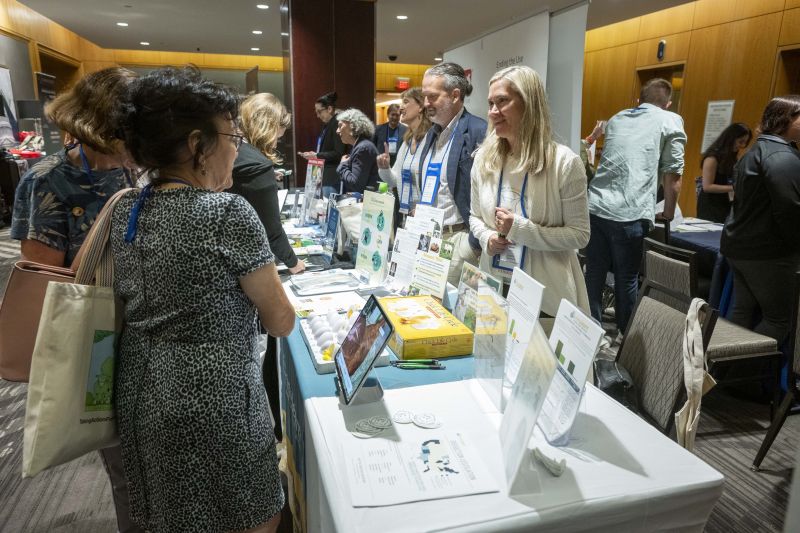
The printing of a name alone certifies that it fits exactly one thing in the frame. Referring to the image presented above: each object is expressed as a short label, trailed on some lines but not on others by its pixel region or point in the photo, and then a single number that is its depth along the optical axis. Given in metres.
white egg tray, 1.29
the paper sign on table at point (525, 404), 0.83
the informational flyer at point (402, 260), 1.76
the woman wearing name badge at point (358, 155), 3.59
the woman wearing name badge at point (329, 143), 4.94
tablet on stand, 1.04
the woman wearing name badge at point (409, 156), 2.50
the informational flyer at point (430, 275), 1.62
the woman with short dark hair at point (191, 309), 0.93
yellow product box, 1.34
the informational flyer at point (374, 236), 1.89
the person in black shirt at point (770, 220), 2.38
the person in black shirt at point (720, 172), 4.08
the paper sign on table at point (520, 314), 1.00
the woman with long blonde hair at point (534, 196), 1.67
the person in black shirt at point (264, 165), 1.95
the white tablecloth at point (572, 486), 0.81
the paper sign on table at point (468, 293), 1.34
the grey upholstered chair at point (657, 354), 1.41
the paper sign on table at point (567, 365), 0.86
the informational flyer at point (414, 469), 0.86
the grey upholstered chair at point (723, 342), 2.19
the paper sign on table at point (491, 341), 1.12
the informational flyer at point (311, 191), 3.36
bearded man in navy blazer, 2.22
